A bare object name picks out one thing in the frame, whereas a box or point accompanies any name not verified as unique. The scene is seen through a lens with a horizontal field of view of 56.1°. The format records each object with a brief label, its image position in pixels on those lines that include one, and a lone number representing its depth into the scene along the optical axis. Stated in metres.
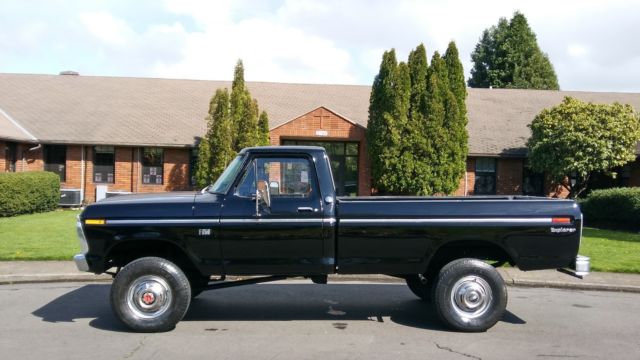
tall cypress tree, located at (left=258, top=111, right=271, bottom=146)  23.16
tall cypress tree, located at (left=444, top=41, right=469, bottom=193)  22.31
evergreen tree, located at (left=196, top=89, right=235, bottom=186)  22.45
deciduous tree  21.31
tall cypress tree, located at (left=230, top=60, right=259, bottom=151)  22.67
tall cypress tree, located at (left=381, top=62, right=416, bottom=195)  21.94
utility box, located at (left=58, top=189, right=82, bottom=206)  24.14
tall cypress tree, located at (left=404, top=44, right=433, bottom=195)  21.88
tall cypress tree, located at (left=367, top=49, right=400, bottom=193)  22.00
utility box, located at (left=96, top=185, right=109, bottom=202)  23.59
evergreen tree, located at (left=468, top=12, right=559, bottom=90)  48.66
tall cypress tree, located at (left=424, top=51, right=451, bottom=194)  22.00
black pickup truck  6.92
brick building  24.06
